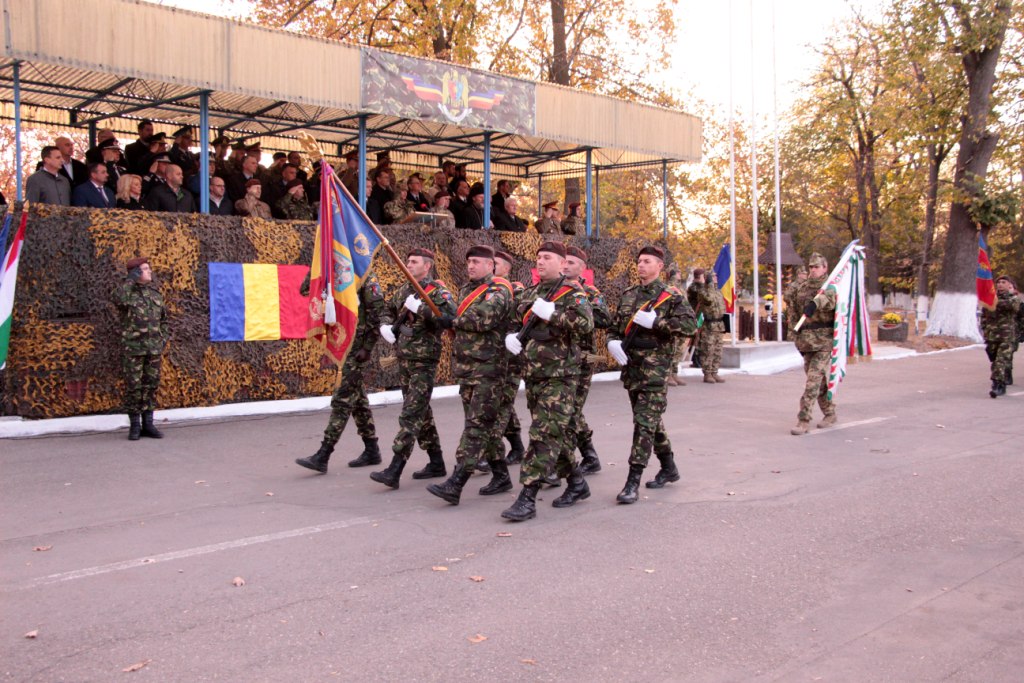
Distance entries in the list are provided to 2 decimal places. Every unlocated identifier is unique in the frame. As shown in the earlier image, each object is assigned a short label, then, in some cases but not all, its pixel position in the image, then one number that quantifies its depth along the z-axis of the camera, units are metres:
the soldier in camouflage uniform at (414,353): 7.34
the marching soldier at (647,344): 7.03
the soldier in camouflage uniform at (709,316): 15.63
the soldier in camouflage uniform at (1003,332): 13.98
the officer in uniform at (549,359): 6.45
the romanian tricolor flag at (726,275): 18.36
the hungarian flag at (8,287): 9.39
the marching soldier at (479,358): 6.87
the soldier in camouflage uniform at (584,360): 7.11
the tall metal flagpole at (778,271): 19.09
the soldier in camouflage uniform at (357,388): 7.95
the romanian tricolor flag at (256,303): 11.64
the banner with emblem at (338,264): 7.69
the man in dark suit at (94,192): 10.79
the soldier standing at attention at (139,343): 9.84
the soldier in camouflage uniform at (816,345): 10.62
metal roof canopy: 10.39
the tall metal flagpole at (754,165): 19.11
